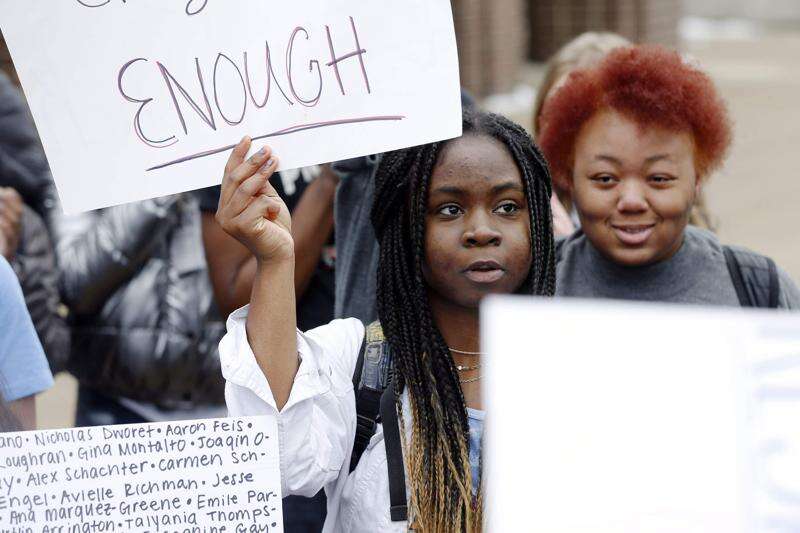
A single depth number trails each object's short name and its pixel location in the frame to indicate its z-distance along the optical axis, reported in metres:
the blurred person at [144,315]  7.26
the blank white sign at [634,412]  2.93
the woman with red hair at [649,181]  5.40
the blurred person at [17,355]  4.86
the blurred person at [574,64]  7.29
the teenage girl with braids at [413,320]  4.10
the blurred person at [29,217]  7.01
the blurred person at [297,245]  6.40
